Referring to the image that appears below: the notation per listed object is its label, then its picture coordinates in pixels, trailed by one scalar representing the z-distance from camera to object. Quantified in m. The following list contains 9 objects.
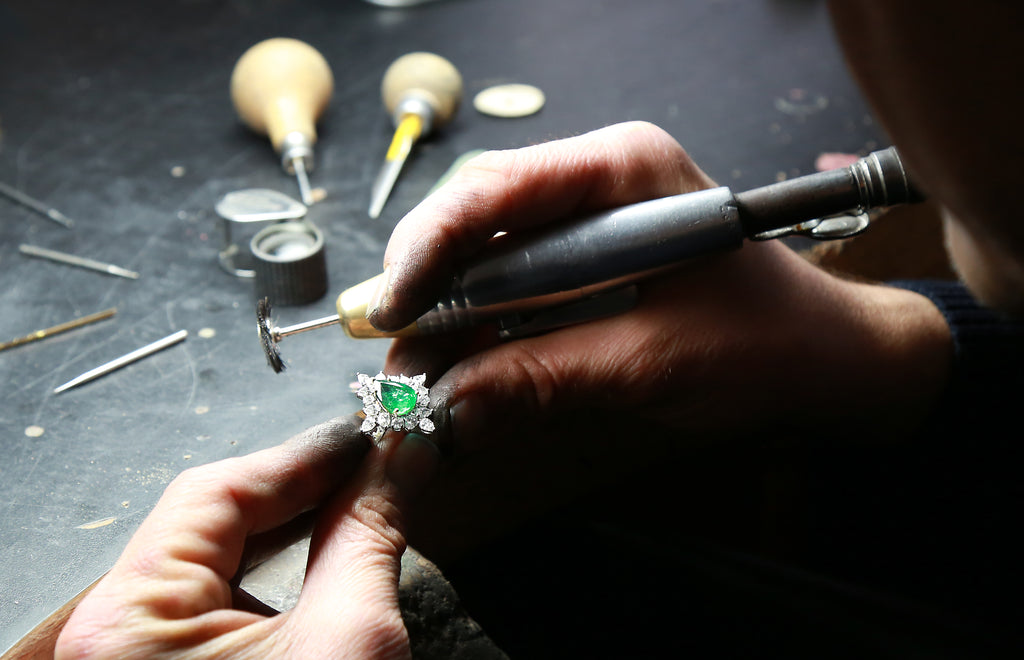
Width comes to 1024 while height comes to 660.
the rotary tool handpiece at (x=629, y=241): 0.48
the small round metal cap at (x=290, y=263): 0.55
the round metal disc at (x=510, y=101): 0.66
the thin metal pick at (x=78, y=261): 0.57
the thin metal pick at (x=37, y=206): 0.59
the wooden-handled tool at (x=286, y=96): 0.62
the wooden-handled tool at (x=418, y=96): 0.63
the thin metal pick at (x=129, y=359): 0.53
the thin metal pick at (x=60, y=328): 0.54
